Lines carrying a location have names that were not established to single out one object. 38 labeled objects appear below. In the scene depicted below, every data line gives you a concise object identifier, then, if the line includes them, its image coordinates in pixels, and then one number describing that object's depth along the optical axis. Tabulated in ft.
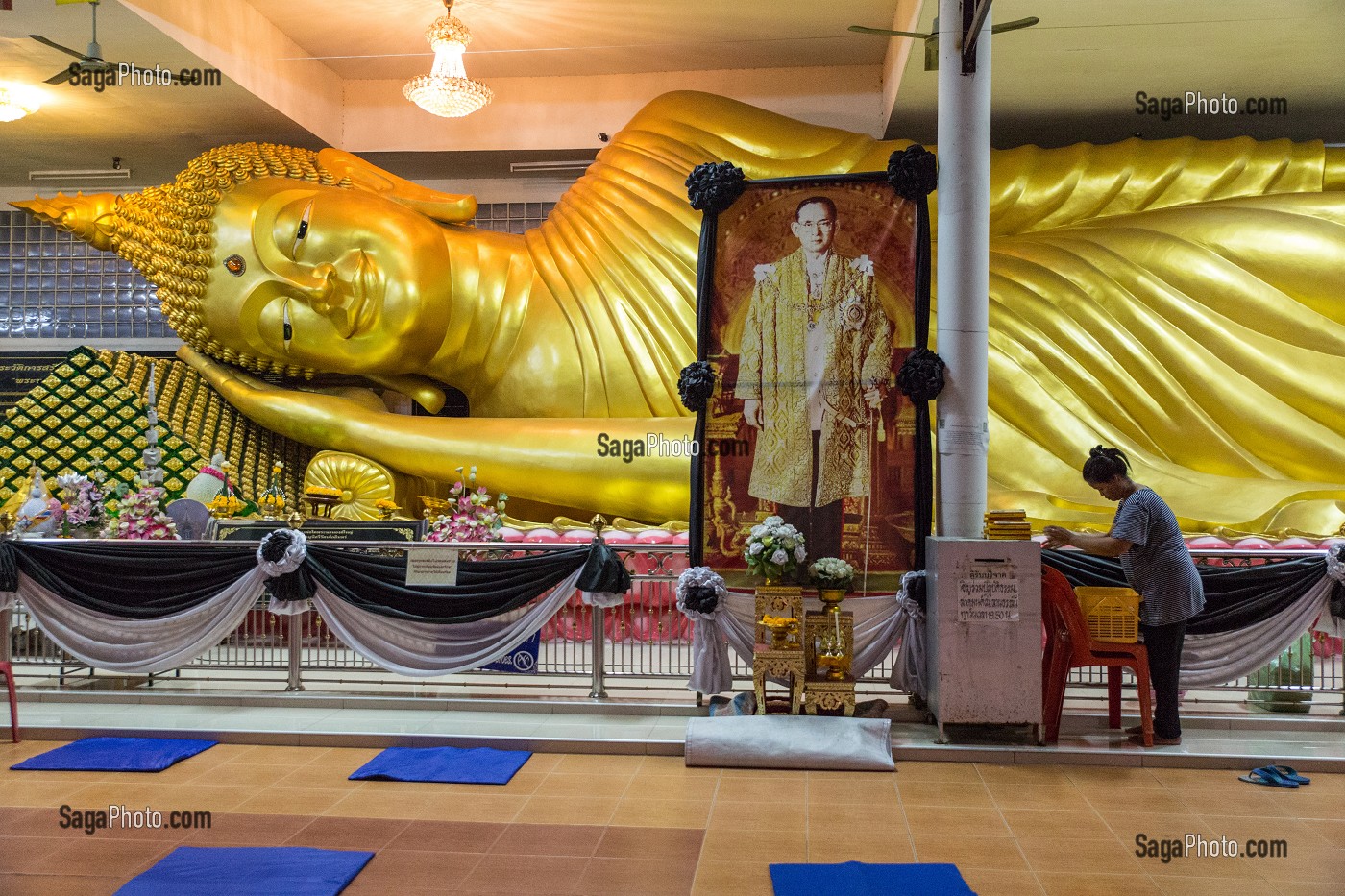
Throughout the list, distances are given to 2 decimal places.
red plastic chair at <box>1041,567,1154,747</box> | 13.41
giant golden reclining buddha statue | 21.76
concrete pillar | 14.80
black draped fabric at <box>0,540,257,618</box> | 16.06
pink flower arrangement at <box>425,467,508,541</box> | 19.56
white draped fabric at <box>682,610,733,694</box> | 14.99
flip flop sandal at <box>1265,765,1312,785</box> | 12.28
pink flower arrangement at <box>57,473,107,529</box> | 18.69
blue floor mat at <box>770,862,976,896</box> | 8.86
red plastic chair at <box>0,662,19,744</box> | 13.93
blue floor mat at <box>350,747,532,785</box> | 12.46
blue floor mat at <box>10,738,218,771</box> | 12.89
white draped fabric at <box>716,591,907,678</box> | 15.10
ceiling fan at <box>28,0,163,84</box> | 20.56
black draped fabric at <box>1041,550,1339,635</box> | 14.56
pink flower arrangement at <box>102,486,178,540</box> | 18.44
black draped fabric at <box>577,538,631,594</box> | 15.35
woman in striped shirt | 13.38
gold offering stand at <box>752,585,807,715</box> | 14.07
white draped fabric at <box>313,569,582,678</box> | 15.61
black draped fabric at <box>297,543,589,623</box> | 15.60
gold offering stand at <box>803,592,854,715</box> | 14.05
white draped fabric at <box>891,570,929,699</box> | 14.85
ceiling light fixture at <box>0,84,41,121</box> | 23.99
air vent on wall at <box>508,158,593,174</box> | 28.78
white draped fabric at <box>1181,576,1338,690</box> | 14.60
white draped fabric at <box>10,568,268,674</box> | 15.94
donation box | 13.46
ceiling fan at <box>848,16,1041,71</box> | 21.30
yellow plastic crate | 13.48
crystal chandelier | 22.48
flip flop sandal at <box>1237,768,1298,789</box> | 12.21
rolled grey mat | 12.98
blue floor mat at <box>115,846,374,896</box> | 8.87
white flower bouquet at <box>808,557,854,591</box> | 14.32
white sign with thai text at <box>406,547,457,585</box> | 15.87
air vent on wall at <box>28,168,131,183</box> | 30.86
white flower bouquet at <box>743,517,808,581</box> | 14.48
